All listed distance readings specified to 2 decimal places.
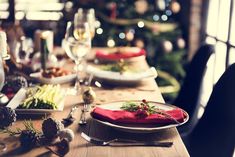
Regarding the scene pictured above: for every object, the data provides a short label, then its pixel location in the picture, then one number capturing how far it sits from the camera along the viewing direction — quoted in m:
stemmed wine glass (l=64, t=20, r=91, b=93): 1.55
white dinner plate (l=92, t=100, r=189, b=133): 1.05
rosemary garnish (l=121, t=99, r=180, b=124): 1.12
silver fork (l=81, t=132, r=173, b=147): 1.02
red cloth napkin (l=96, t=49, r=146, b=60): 2.03
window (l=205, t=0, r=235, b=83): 2.22
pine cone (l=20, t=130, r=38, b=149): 1.01
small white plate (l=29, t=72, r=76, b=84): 1.54
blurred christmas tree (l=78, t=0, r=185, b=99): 3.64
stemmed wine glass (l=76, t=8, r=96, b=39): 1.93
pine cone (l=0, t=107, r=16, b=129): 1.08
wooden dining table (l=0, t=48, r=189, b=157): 0.98
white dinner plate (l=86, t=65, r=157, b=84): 1.57
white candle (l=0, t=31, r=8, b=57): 1.31
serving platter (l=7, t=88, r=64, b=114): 1.20
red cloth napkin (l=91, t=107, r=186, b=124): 1.11
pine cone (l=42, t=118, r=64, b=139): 1.02
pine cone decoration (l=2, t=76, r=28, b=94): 1.44
